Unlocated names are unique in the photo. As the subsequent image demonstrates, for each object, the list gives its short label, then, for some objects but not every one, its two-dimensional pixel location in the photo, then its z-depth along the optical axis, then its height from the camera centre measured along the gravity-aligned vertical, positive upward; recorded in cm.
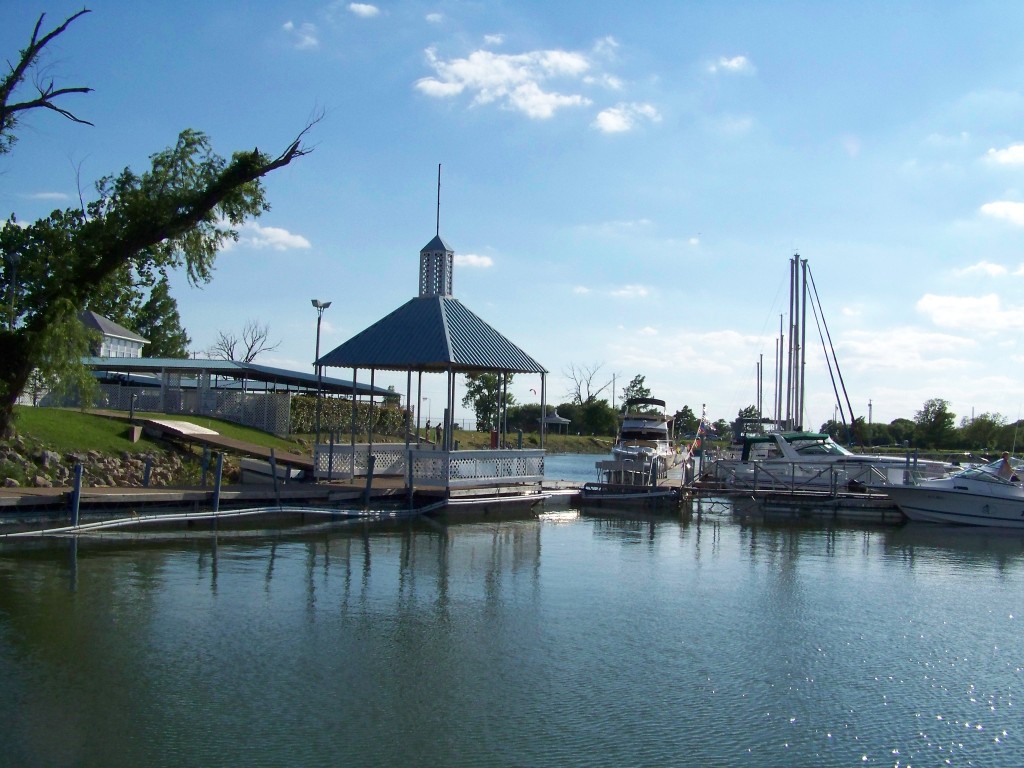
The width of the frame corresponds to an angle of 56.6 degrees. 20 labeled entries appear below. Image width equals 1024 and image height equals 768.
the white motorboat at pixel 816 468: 3244 -122
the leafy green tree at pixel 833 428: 6856 +42
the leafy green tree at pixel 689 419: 10154 +128
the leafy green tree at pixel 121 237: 2106 +455
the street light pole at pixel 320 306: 3319 +412
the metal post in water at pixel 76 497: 1864 -154
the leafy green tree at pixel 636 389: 10406 +446
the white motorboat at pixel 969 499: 2792 -190
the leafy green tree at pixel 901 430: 8610 +44
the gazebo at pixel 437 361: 2598 +178
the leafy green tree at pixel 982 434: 7835 +19
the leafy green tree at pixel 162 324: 7275 +757
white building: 4831 +441
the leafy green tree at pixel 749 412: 9668 +207
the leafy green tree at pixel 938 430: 7906 +44
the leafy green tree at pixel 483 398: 7788 +253
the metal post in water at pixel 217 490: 2108 -153
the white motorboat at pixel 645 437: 3832 -37
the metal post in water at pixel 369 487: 2470 -162
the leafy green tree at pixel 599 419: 9806 +102
